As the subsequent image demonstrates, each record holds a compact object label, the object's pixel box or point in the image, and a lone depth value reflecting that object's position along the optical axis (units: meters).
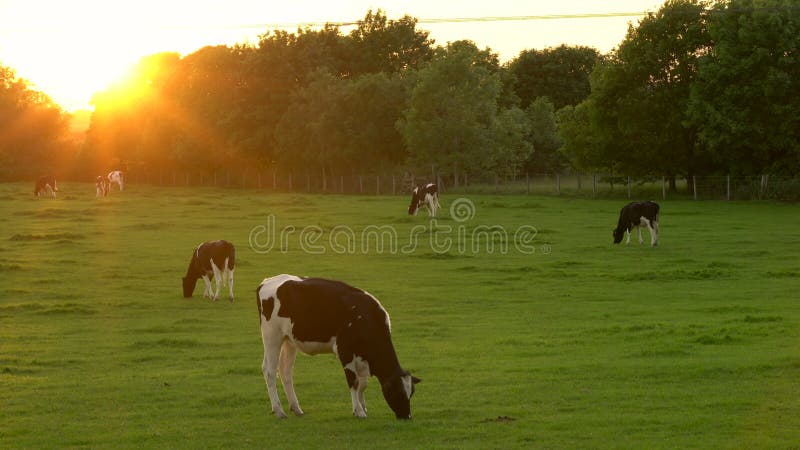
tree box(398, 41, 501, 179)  85.19
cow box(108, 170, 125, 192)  95.22
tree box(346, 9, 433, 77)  108.94
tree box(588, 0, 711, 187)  68.81
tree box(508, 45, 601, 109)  118.25
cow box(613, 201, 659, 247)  41.47
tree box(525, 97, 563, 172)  104.19
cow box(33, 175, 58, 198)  83.62
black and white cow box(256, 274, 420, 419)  14.67
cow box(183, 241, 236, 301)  29.23
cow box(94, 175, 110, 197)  85.64
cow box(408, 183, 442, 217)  57.34
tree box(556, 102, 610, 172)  71.78
